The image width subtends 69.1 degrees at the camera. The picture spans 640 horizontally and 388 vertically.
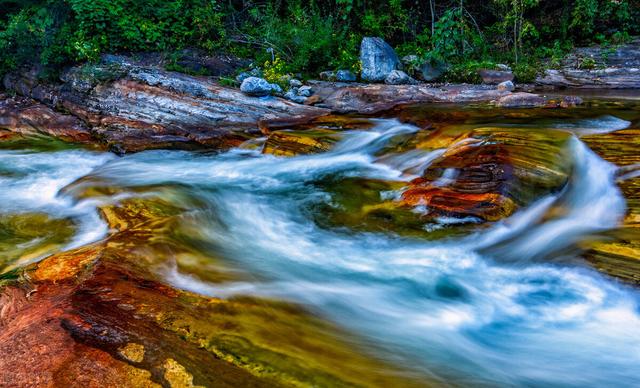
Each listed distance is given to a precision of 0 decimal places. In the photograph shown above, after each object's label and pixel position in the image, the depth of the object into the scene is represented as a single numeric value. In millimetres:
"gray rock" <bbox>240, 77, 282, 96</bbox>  8106
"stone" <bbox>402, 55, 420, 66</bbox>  9922
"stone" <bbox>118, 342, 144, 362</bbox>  1956
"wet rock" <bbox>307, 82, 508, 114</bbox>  8188
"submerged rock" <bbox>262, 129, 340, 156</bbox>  6746
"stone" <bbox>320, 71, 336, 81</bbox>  9367
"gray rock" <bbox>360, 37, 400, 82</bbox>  9453
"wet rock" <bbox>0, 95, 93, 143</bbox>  8148
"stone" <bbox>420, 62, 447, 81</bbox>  9781
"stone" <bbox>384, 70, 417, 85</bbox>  9320
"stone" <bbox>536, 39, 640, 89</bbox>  9711
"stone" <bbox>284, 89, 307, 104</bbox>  8398
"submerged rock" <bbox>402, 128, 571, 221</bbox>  4395
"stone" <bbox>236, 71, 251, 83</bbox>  8820
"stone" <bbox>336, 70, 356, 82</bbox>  9305
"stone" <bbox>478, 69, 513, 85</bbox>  9484
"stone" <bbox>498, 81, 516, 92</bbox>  8523
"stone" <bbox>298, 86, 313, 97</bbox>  8594
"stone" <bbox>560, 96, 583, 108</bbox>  7449
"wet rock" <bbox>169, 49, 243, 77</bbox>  9133
